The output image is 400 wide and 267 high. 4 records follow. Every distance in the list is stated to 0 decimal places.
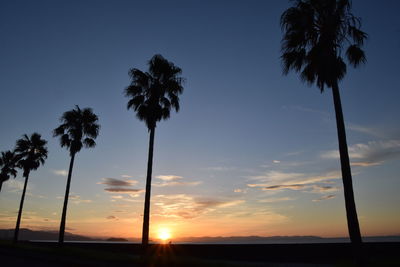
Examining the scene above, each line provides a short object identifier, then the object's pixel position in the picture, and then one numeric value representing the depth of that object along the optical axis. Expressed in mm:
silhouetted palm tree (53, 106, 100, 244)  33031
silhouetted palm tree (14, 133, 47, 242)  42844
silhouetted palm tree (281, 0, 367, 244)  15047
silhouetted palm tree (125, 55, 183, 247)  22078
